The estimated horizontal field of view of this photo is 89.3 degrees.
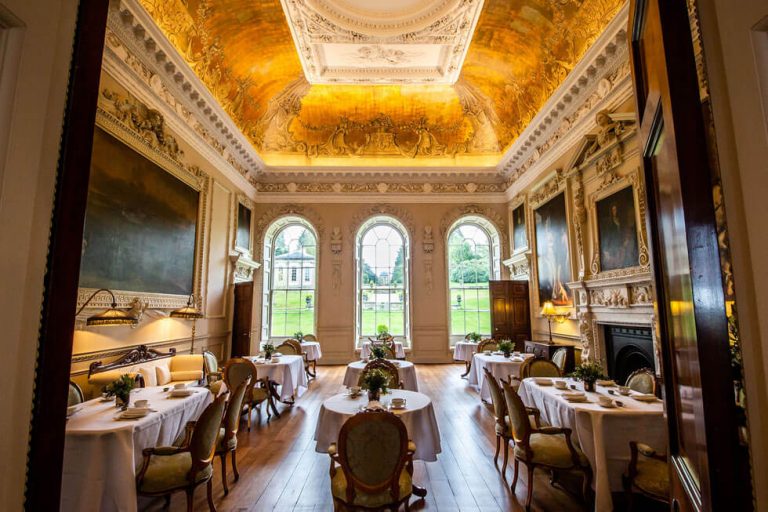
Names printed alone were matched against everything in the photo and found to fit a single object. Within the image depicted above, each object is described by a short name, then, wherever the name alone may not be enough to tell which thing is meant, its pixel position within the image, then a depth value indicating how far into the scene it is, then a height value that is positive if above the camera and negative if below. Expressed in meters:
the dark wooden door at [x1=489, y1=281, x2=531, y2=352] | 9.90 -0.08
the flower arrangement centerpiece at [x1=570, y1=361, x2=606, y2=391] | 4.17 -0.72
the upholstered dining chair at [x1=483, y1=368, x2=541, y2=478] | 3.98 -1.12
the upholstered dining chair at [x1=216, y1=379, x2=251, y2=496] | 3.71 -1.18
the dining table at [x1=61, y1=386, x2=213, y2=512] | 2.86 -1.15
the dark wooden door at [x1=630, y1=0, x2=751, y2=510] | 0.82 +0.06
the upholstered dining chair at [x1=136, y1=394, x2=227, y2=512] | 2.98 -1.23
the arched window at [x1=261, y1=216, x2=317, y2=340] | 11.89 +0.95
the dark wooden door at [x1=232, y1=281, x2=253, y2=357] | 9.36 -0.27
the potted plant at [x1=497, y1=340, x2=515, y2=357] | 7.26 -0.73
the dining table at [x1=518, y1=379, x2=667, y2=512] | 3.17 -1.08
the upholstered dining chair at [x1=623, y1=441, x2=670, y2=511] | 2.83 -1.25
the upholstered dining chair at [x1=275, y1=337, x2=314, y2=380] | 7.92 -0.81
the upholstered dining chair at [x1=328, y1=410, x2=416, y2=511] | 2.62 -1.01
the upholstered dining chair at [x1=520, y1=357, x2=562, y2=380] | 5.32 -0.83
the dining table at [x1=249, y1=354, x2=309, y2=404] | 6.52 -1.08
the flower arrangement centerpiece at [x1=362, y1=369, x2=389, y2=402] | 3.80 -0.73
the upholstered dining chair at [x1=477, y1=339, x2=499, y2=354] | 8.32 -0.81
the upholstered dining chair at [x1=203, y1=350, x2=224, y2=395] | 5.02 -0.98
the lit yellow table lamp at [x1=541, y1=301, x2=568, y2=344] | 7.90 -0.13
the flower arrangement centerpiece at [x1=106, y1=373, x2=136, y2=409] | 3.52 -0.72
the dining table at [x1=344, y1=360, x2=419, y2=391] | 6.02 -1.03
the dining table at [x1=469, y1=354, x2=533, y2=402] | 6.66 -1.04
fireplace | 5.62 -0.65
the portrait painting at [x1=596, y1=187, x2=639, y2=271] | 5.77 +1.20
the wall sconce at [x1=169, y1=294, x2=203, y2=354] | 5.83 -0.06
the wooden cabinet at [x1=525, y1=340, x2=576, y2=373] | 7.38 -0.87
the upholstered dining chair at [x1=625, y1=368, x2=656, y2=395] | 4.25 -0.83
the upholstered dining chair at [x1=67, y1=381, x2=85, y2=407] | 4.05 -0.90
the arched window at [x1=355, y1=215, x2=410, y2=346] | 11.96 +0.97
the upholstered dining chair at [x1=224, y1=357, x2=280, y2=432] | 5.39 -0.90
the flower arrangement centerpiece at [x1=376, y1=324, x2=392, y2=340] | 8.55 -0.59
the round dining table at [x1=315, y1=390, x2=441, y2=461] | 3.54 -1.06
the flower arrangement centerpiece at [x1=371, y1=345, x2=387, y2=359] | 6.39 -0.73
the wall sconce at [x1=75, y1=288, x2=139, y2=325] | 3.85 -0.09
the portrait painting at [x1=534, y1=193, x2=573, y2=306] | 7.92 +1.21
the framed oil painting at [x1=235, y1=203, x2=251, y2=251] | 10.14 +2.20
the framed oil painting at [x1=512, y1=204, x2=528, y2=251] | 10.42 +2.17
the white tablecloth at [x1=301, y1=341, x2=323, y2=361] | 9.46 -1.00
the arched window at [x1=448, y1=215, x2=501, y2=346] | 11.96 +1.15
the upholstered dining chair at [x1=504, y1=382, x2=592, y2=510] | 3.31 -1.23
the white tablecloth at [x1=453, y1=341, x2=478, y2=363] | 9.21 -1.00
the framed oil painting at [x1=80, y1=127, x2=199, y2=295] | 5.00 +1.26
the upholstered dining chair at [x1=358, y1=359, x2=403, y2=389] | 4.67 -0.75
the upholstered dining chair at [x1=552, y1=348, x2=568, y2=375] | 7.16 -0.92
